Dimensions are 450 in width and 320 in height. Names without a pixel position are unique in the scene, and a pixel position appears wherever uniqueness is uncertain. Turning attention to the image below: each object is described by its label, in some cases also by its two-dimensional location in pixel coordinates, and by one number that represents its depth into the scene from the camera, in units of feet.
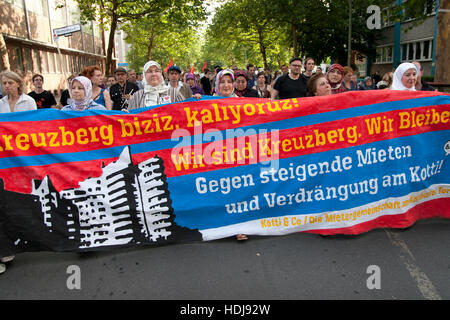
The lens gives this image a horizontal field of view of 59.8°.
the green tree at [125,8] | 66.03
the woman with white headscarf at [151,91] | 17.57
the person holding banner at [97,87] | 19.48
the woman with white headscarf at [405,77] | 16.13
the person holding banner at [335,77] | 20.45
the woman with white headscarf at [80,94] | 14.23
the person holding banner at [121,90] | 25.64
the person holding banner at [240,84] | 18.37
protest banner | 12.02
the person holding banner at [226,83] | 15.83
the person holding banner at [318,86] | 16.37
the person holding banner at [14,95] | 15.06
